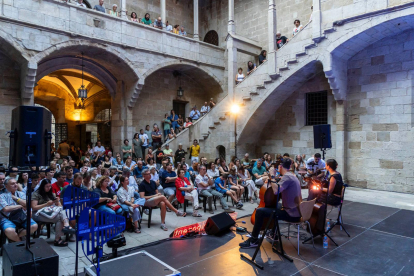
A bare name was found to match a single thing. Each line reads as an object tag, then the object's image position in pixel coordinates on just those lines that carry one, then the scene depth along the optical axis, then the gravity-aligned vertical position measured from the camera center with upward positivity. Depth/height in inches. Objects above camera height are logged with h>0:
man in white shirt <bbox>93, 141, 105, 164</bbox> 453.2 -16.7
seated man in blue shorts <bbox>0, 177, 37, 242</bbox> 173.9 -41.9
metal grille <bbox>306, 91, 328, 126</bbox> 473.2 +50.8
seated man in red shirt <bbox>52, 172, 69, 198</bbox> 231.6 -35.3
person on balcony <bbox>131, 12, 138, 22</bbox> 498.5 +209.8
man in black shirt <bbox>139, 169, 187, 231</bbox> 240.8 -47.4
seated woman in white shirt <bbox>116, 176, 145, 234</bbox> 227.1 -48.6
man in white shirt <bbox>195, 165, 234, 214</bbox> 290.6 -48.2
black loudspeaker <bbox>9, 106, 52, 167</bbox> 144.1 +1.1
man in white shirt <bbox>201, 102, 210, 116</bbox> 595.8 +61.7
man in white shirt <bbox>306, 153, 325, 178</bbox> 321.9 -27.9
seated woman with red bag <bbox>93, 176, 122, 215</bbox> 219.1 -43.4
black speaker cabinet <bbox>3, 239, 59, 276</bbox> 118.2 -49.6
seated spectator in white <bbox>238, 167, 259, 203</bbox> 333.4 -48.5
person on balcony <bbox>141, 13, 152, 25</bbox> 525.3 +213.7
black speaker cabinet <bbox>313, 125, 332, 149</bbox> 278.8 +2.8
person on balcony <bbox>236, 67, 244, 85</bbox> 530.0 +112.7
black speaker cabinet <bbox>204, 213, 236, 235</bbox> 216.5 -63.2
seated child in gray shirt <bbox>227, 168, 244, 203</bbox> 319.5 -50.1
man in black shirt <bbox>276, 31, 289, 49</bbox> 506.2 +174.5
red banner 216.7 -67.4
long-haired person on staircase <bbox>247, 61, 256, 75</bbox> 553.1 +137.9
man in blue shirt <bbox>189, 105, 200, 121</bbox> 589.0 +49.0
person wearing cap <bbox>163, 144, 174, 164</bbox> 473.2 -20.3
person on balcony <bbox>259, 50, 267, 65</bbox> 550.9 +157.2
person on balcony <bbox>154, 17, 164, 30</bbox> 513.5 +202.6
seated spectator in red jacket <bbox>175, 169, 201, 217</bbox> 275.0 -48.9
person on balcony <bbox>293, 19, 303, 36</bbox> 492.3 +193.1
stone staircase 424.2 +71.4
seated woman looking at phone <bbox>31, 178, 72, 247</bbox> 196.5 -44.7
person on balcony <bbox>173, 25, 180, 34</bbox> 564.3 +214.0
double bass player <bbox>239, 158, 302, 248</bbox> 186.1 -38.6
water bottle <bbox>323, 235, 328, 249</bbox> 198.2 -70.0
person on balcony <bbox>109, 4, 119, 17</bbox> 477.1 +209.9
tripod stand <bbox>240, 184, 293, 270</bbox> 171.4 -70.5
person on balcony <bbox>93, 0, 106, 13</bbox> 449.8 +202.6
